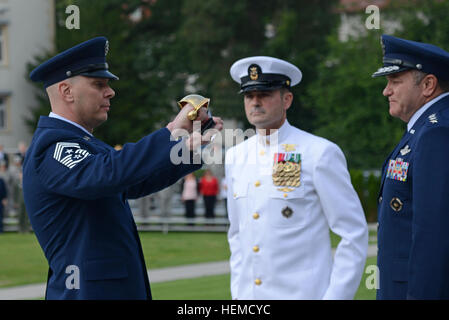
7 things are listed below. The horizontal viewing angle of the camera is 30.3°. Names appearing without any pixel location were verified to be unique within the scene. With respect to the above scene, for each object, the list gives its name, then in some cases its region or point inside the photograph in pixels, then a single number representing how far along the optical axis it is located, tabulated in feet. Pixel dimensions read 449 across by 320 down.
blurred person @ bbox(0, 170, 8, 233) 73.64
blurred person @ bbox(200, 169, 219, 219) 76.64
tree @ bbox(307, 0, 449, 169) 103.09
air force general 11.55
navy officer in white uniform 15.64
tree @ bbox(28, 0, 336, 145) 128.06
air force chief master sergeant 10.73
